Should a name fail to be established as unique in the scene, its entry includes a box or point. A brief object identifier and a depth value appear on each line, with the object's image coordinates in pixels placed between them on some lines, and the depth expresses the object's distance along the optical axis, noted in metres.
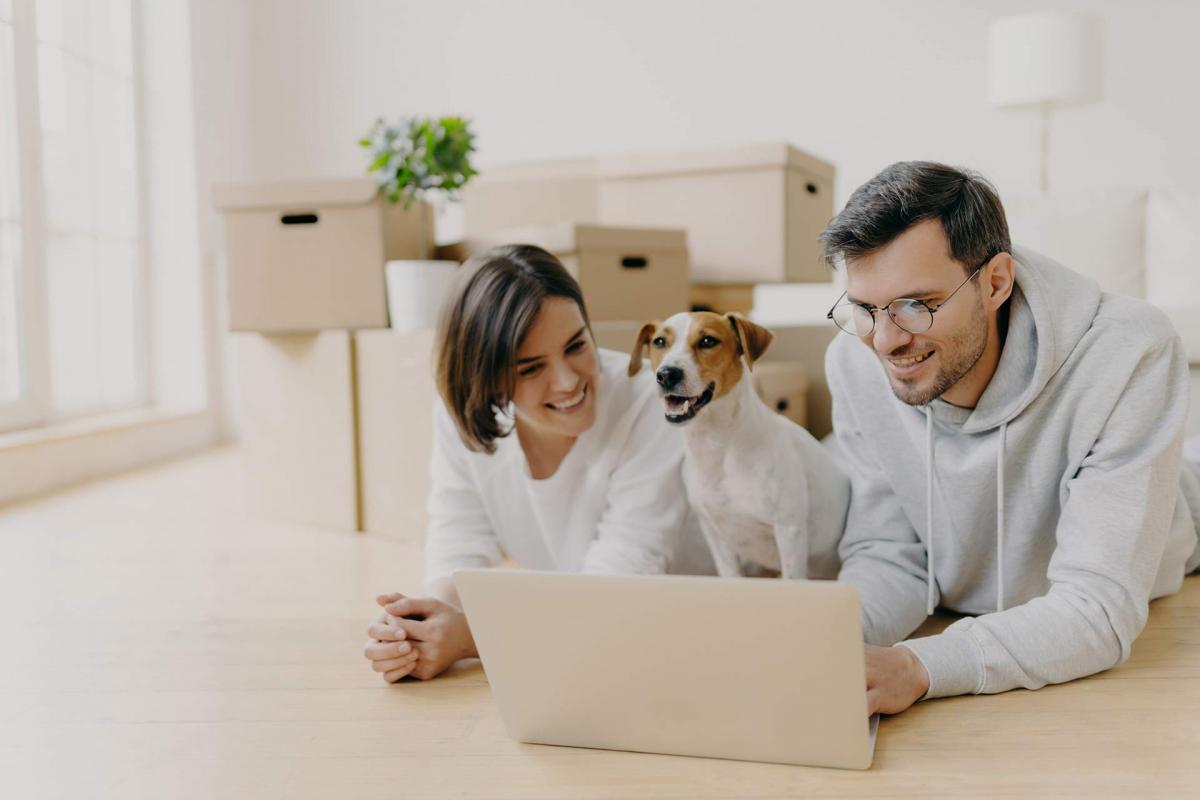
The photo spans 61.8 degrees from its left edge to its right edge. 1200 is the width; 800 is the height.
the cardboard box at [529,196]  2.86
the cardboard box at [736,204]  2.53
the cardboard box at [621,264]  2.25
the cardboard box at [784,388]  2.31
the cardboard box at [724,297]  2.65
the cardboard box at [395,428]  2.28
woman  1.44
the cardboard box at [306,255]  2.40
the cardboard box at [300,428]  2.42
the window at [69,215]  3.19
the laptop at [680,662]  0.99
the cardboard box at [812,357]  2.75
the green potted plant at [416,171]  2.32
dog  1.42
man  1.19
